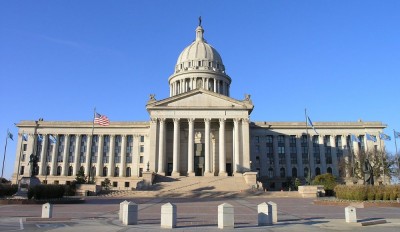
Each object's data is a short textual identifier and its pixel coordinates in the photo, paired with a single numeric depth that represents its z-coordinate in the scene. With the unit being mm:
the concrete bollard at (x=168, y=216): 14766
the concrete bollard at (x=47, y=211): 18672
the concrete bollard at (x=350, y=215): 16859
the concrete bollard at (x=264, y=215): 16038
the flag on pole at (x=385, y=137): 62966
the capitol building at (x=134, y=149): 83562
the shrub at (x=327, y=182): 52094
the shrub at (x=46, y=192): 32350
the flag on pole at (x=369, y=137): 65312
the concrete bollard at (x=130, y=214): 15719
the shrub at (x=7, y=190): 35666
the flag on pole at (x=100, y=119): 55234
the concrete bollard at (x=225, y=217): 14758
